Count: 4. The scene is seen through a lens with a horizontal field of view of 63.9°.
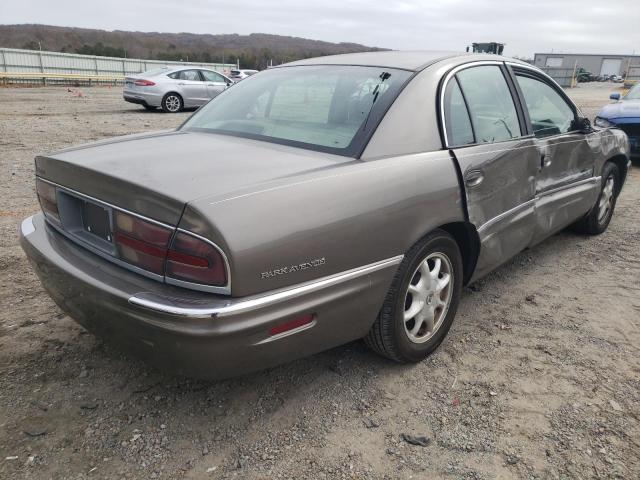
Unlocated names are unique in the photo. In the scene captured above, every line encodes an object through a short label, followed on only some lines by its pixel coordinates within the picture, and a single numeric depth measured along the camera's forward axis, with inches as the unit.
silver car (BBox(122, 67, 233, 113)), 577.0
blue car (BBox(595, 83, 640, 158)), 327.6
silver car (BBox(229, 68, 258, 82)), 1084.6
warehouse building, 2920.8
